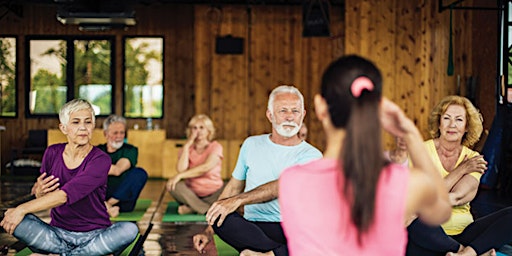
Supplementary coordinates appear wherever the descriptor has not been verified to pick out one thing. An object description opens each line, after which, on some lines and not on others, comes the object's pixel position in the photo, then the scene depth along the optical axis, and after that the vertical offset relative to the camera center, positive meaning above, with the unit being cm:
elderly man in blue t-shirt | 380 -44
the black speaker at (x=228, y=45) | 1179 +77
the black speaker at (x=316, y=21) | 932 +92
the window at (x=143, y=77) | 1355 +32
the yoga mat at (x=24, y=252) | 475 -98
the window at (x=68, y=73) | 1349 +37
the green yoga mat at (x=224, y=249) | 486 -99
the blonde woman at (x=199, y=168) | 654 -62
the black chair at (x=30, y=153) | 1141 -94
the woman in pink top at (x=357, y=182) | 177 -20
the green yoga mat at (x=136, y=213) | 645 -104
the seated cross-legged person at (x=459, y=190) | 389 -47
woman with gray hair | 391 -57
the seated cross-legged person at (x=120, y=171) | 631 -63
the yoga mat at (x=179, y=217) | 637 -103
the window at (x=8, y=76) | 1348 +31
